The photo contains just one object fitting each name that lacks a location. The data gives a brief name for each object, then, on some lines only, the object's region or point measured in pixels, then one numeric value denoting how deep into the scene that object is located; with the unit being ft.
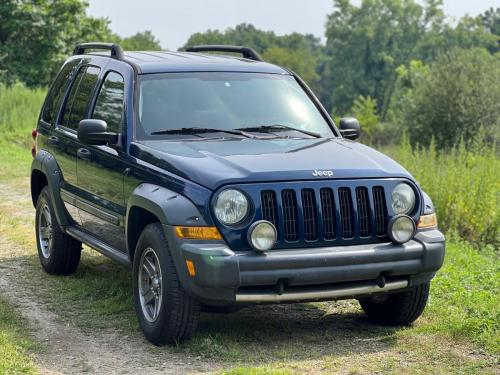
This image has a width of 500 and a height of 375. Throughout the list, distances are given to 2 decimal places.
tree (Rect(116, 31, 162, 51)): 349.04
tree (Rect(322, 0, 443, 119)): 361.10
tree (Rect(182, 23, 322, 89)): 463.01
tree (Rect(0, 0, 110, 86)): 144.25
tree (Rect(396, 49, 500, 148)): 160.25
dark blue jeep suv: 20.53
